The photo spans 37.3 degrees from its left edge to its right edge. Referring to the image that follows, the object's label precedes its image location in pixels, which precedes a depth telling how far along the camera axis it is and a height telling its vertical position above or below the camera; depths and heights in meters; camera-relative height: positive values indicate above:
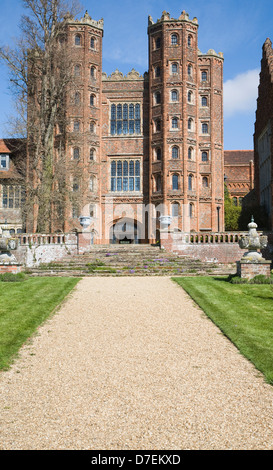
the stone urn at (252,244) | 12.46 -0.36
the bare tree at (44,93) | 22.52 +8.49
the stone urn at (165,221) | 20.11 +0.61
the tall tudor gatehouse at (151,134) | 29.67 +7.52
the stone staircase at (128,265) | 15.92 -1.33
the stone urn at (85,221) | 19.48 +0.63
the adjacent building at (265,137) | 24.97 +6.65
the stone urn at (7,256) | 13.75 -0.75
